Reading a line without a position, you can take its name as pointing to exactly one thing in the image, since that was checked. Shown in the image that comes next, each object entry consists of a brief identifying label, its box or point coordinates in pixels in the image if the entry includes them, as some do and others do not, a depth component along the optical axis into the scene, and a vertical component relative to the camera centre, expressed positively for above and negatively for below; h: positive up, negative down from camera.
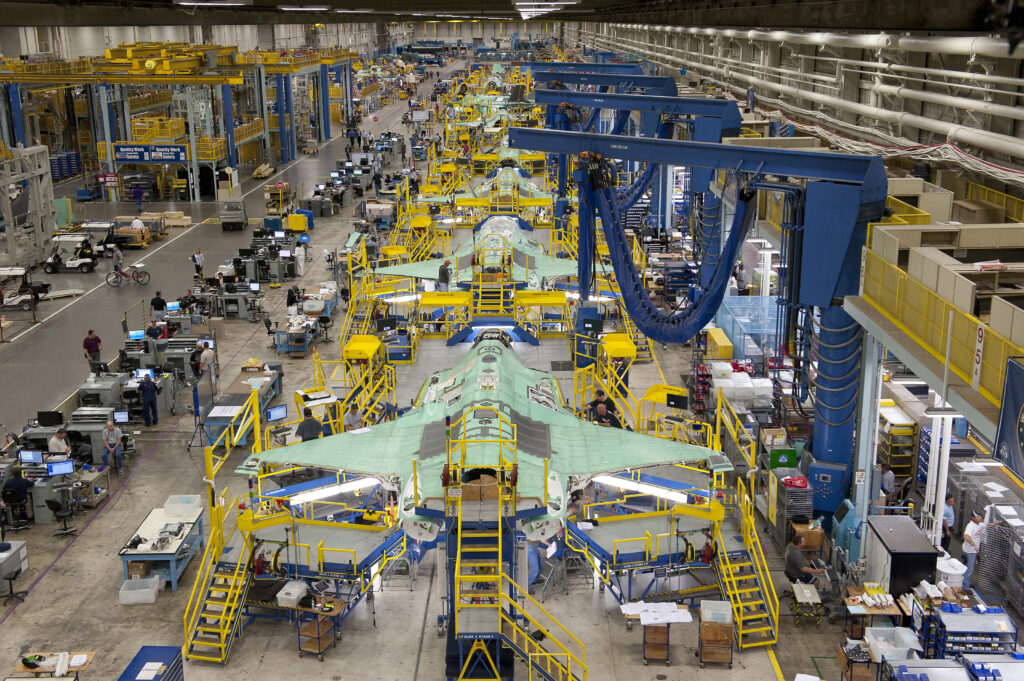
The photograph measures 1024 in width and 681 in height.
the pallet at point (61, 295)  39.72 -8.30
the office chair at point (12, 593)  19.41 -9.74
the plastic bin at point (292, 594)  17.88 -9.02
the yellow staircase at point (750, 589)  17.80 -9.21
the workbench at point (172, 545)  19.61 -9.05
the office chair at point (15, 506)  22.16 -9.26
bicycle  41.47 -7.88
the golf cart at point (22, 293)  37.84 -7.94
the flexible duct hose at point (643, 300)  22.55 -5.28
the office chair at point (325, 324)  35.09 -8.41
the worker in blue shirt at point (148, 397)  27.62 -8.56
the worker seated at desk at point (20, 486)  22.12 -8.75
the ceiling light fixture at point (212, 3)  27.75 +2.22
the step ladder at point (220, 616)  17.45 -9.34
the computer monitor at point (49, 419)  24.58 -8.10
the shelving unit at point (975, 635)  15.62 -8.59
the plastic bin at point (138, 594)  19.17 -9.62
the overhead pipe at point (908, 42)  18.03 +0.72
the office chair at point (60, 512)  22.05 -9.28
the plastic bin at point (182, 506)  21.09 -8.81
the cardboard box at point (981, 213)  21.27 -2.90
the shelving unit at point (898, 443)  22.56 -8.16
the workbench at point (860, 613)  16.97 -8.95
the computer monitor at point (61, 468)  22.25 -8.42
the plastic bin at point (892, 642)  15.78 -8.98
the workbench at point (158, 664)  14.92 -8.63
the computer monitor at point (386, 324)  28.53 -6.87
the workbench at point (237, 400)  25.86 -8.46
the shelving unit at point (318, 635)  17.55 -9.65
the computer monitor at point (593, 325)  26.56 -6.43
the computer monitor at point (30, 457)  22.69 -8.32
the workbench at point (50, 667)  15.85 -9.14
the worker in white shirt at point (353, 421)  23.67 -7.92
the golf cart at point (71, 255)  43.84 -7.52
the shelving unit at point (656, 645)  17.33 -9.66
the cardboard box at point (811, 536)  19.67 -8.88
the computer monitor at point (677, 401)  23.55 -7.49
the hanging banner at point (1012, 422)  11.74 -4.06
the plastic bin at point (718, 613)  17.23 -9.08
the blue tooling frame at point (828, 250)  18.48 -3.23
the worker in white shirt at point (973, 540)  19.05 -8.74
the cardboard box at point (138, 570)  19.84 -9.52
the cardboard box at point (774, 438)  22.02 -7.83
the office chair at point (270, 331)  34.19 -8.40
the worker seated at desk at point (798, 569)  18.66 -9.03
